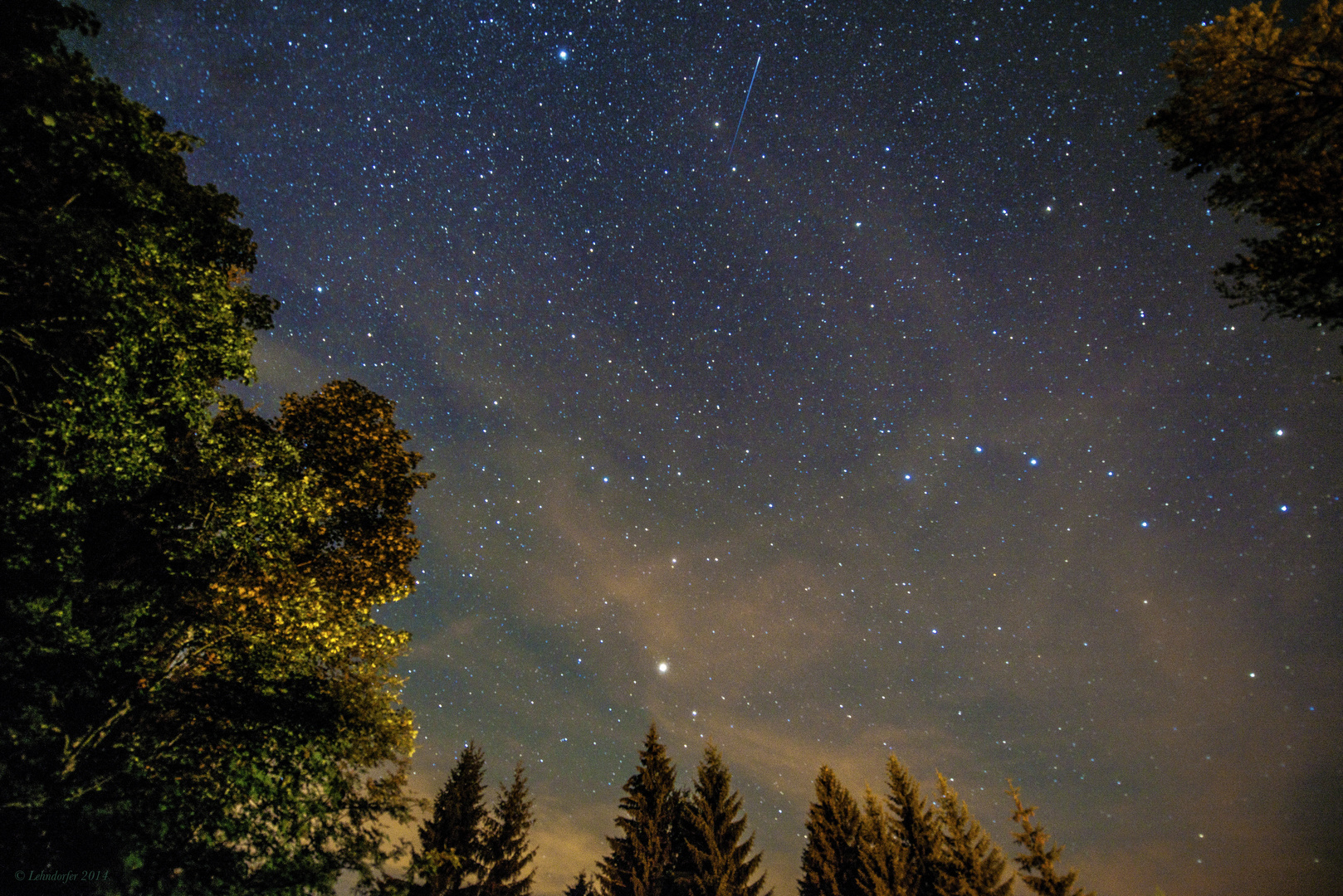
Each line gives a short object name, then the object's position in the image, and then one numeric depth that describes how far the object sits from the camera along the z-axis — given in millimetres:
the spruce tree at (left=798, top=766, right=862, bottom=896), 26672
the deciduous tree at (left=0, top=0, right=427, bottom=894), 6922
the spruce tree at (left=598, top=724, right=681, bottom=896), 24859
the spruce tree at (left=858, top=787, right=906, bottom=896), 23672
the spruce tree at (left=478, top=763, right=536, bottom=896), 30078
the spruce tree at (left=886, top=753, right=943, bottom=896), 25125
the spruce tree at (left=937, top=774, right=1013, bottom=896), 24078
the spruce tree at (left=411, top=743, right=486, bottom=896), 28047
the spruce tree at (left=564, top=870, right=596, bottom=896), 38344
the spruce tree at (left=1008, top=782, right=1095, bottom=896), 21500
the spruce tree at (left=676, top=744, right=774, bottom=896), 24609
